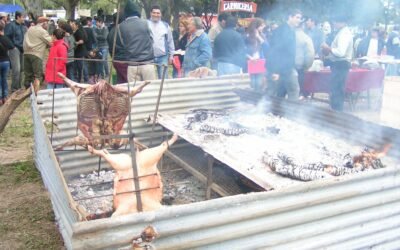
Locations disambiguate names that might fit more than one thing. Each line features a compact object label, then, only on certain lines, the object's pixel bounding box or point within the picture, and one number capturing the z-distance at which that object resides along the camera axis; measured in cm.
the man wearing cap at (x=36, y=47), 980
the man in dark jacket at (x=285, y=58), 781
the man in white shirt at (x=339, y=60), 887
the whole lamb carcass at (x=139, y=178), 329
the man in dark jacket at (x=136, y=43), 723
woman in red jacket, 825
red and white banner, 1302
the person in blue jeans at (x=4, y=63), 974
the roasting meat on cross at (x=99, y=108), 465
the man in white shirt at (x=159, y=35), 823
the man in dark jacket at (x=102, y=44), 1270
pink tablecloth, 962
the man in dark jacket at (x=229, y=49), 848
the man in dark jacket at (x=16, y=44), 1087
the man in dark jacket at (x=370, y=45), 1309
